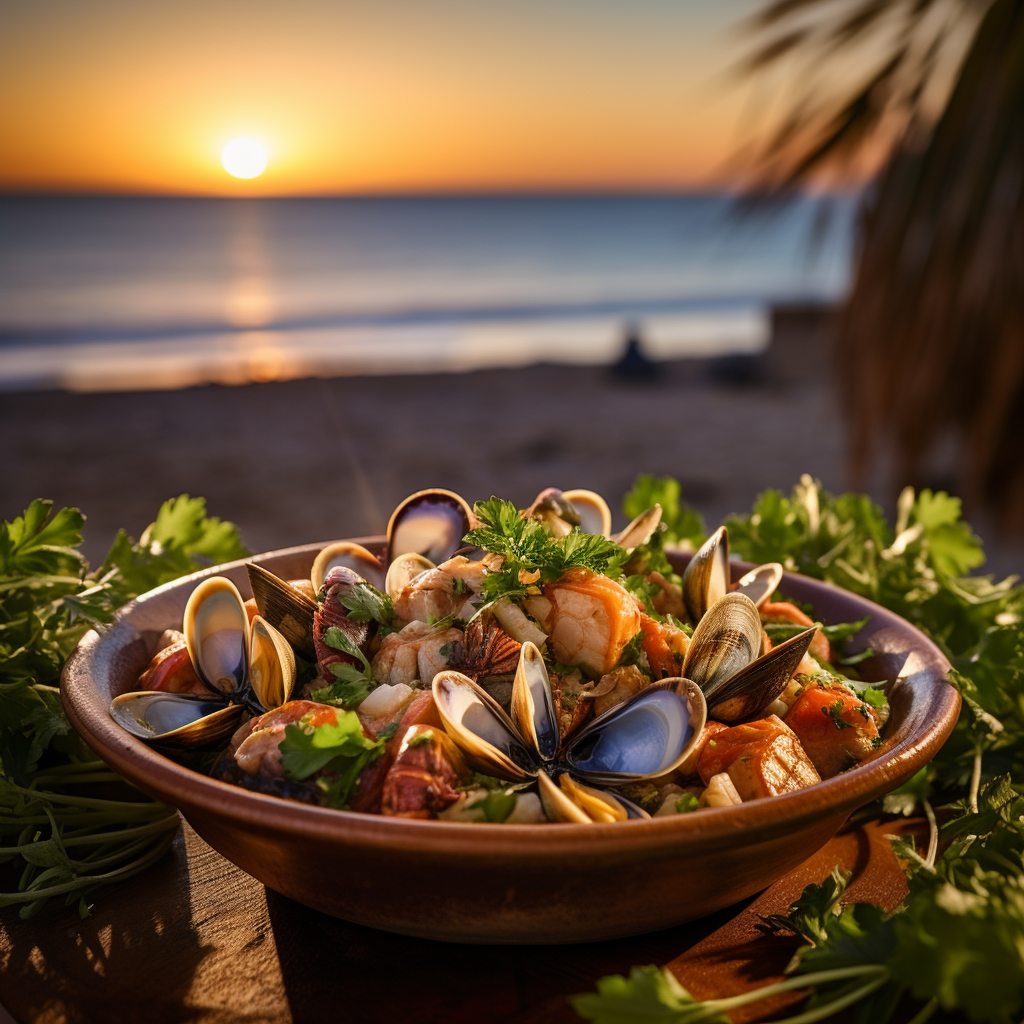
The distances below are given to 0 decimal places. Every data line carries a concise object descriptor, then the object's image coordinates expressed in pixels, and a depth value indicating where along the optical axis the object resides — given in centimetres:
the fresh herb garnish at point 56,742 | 40
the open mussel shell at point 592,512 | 55
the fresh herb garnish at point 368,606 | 43
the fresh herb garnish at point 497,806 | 35
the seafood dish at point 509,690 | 37
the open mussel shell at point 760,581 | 50
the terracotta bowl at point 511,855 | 32
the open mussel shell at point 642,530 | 51
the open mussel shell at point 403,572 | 47
